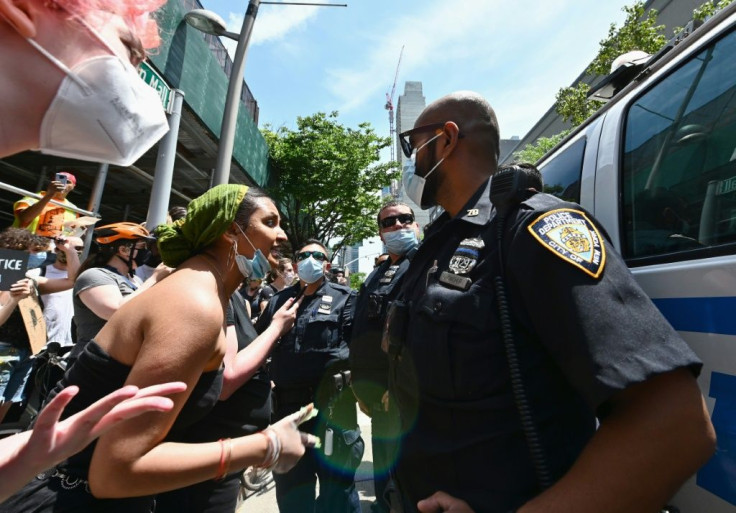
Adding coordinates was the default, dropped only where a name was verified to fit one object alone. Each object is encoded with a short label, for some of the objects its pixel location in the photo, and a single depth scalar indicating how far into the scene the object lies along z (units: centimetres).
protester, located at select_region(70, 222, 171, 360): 258
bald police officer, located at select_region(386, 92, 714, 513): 80
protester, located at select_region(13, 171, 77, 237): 345
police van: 115
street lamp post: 526
